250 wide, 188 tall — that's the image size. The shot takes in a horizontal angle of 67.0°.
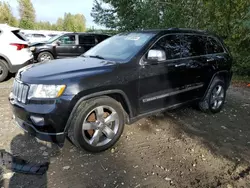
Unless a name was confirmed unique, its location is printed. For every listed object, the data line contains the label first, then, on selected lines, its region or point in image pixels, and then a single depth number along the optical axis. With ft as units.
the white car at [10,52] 19.81
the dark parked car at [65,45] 30.24
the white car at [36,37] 53.04
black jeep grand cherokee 8.06
